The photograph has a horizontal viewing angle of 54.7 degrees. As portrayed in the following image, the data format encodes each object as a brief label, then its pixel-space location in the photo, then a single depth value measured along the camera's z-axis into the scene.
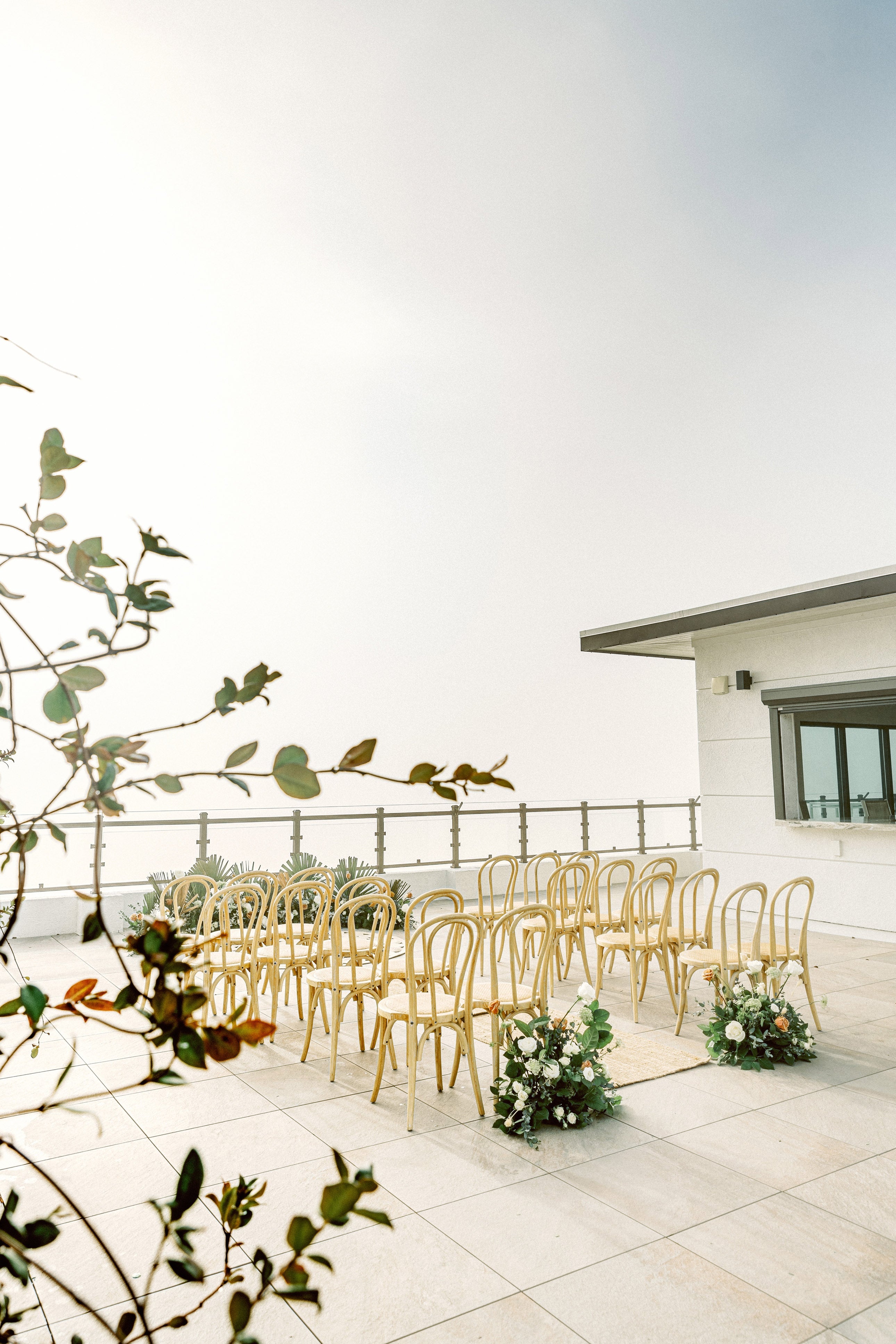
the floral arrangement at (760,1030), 4.48
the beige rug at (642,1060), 4.30
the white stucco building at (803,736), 7.36
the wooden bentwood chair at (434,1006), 3.78
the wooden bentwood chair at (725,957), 4.74
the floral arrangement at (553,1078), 3.64
